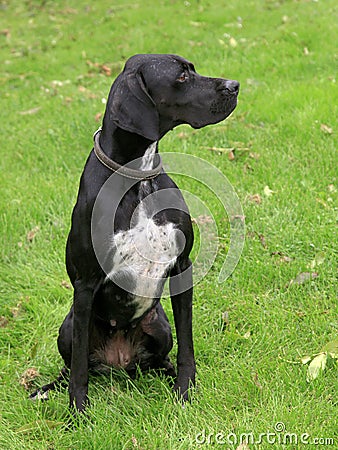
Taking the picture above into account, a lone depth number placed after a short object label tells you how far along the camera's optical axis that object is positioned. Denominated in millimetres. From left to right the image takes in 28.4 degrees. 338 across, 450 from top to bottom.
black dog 2746
